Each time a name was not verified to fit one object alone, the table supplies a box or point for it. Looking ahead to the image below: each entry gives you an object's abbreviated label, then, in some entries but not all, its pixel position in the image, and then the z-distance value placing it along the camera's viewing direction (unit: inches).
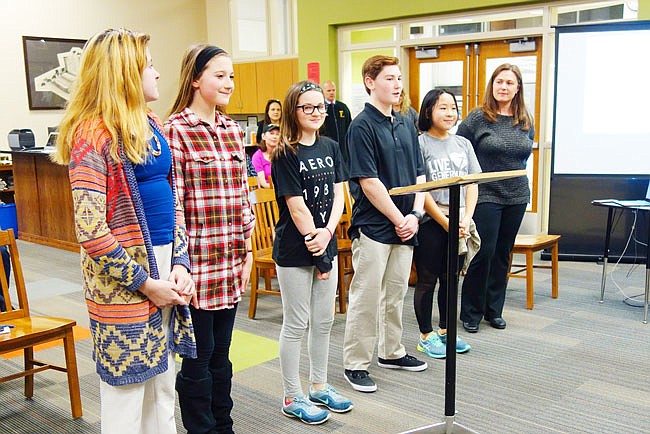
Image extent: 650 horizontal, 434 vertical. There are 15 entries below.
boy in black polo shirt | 107.1
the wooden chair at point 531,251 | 159.6
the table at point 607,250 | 150.0
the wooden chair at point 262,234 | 154.7
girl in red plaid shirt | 78.4
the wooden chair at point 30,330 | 99.1
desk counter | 253.3
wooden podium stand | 75.5
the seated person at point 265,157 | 191.3
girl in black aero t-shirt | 96.0
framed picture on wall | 317.7
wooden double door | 239.8
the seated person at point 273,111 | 241.1
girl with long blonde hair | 63.4
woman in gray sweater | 137.9
